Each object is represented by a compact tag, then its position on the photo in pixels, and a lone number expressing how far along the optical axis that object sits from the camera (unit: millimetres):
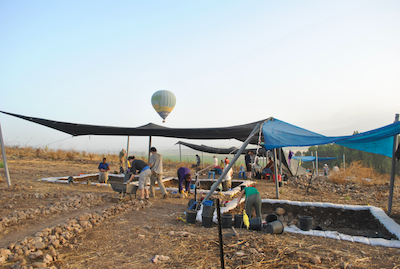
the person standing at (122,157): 11666
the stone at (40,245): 3338
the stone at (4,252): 3104
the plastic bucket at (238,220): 4484
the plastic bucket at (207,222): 4529
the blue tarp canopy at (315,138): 4887
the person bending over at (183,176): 7525
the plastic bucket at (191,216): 4723
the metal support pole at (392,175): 5422
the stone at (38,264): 2846
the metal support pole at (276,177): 7130
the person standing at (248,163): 12102
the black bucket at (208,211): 4504
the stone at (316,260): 2903
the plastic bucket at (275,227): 4039
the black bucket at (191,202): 5797
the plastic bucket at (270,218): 4719
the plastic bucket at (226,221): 4432
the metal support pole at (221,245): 2168
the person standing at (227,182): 9074
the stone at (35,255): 3104
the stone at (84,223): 4305
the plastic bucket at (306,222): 4273
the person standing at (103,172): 9672
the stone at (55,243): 3459
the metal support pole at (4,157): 7728
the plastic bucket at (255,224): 4289
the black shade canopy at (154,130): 8406
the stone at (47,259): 2964
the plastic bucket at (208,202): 4964
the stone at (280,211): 6273
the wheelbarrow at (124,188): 6496
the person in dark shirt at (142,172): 6824
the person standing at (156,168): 7180
